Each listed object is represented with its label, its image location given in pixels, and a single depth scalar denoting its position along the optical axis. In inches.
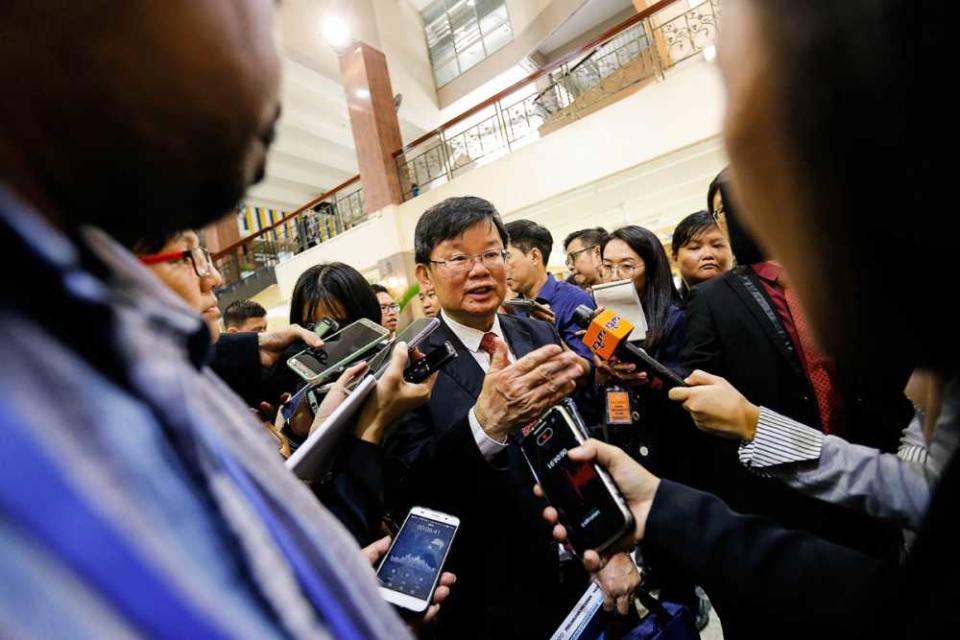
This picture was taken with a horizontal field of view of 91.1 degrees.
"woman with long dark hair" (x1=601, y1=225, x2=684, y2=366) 92.4
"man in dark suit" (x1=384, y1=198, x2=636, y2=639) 43.8
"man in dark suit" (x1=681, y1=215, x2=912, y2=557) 54.6
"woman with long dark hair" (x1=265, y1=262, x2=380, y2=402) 73.1
